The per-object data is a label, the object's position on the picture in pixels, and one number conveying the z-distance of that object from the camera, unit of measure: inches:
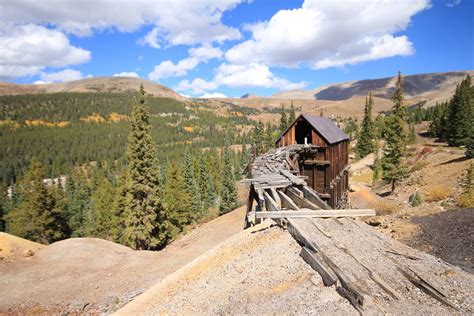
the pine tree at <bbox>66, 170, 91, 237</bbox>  2213.3
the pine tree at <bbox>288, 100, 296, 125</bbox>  2524.6
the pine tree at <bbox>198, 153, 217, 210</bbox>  2444.6
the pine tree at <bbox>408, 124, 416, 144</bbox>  2843.5
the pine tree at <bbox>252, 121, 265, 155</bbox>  2699.3
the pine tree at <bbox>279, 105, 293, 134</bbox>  2495.3
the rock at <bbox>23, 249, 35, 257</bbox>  832.0
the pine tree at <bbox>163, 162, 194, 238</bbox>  1716.3
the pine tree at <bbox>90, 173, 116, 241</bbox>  1903.3
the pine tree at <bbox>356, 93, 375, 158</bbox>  2711.6
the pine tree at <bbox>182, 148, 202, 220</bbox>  2069.4
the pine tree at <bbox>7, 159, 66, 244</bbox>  1615.4
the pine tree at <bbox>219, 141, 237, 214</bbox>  1958.7
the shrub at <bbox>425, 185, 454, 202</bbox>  1096.5
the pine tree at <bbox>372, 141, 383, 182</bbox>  2059.5
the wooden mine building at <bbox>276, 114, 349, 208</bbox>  898.1
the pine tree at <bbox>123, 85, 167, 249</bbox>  1145.4
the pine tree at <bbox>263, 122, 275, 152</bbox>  2514.8
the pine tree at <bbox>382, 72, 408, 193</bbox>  1492.4
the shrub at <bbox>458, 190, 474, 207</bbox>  850.1
